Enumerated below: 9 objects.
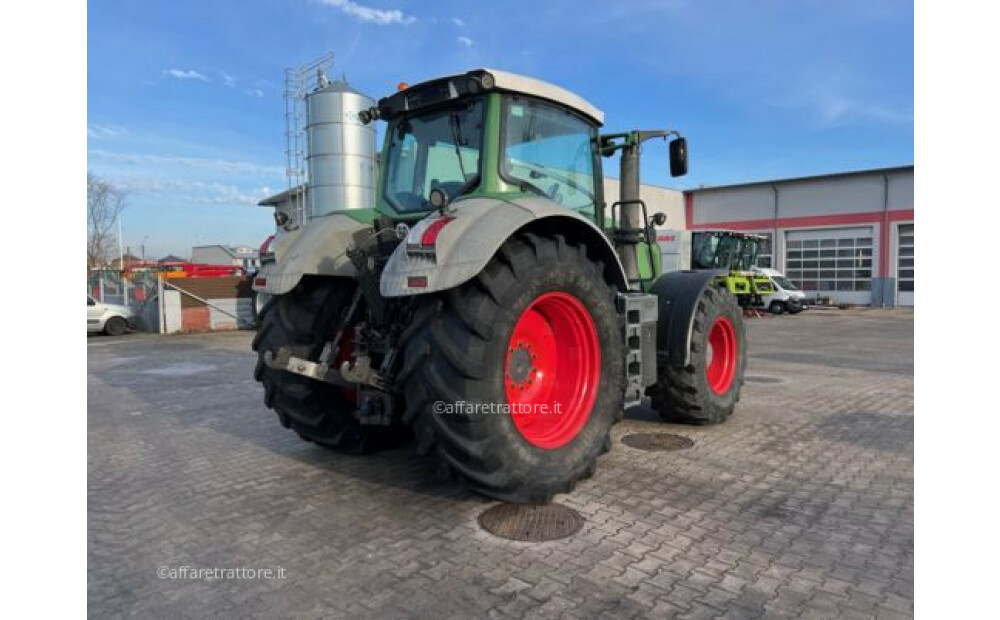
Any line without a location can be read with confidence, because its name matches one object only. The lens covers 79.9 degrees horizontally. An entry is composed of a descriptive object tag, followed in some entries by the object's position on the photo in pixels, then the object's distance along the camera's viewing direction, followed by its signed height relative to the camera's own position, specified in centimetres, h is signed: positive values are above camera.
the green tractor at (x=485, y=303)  321 -1
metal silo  1236 +314
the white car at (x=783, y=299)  2489 +0
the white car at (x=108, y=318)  1719 -45
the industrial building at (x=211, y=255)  4331 +363
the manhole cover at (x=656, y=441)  488 -120
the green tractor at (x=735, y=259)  2280 +162
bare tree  3475 +375
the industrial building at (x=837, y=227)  2872 +371
